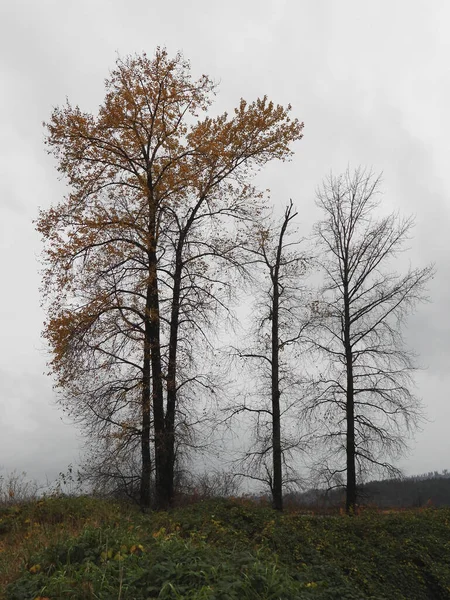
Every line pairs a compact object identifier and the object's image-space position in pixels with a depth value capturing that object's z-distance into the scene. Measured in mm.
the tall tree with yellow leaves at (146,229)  13773
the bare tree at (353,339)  16703
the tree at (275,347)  15289
